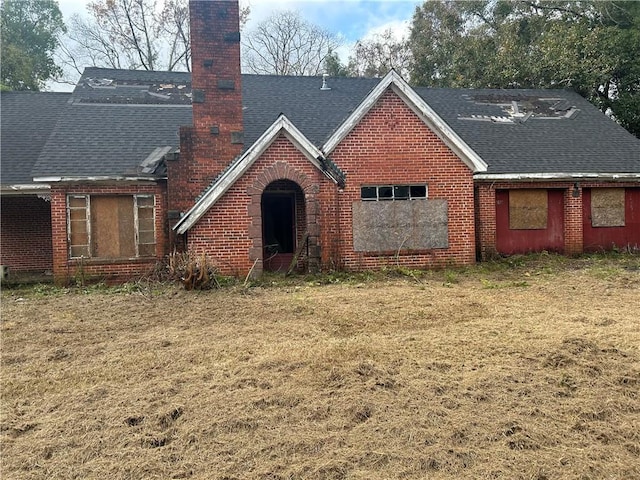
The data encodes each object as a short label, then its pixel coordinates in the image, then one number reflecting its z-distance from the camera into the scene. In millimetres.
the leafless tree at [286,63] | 39625
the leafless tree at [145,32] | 33503
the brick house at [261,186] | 12477
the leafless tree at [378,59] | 35875
